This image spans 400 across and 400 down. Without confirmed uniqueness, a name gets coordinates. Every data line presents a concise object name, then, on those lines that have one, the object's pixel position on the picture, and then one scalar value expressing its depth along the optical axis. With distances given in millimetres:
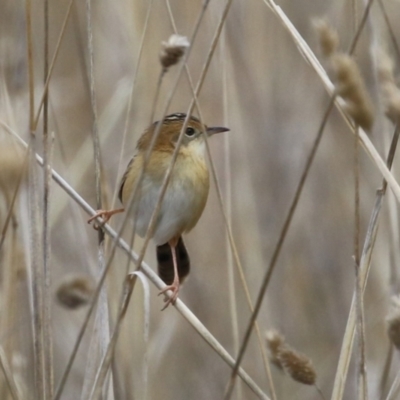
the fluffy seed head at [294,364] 3812
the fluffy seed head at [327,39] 2869
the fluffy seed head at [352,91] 2742
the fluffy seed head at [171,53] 3283
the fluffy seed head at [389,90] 2850
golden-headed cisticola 6301
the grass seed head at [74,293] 5246
